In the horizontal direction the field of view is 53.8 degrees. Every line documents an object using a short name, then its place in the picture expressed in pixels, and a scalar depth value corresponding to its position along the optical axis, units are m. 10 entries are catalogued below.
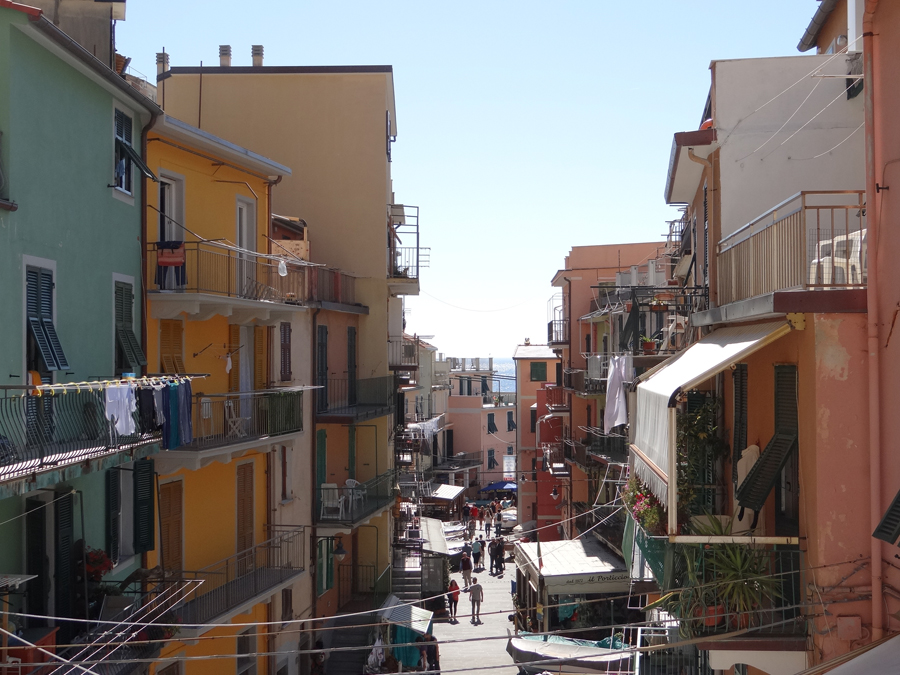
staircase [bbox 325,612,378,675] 24.33
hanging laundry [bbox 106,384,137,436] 10.82
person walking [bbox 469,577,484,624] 30.12
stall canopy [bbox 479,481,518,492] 64.12
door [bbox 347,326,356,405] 27.98
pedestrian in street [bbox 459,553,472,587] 35.34
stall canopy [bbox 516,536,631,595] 25.83
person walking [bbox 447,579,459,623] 32.28
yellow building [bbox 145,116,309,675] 16.28
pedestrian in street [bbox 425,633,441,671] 25.33
